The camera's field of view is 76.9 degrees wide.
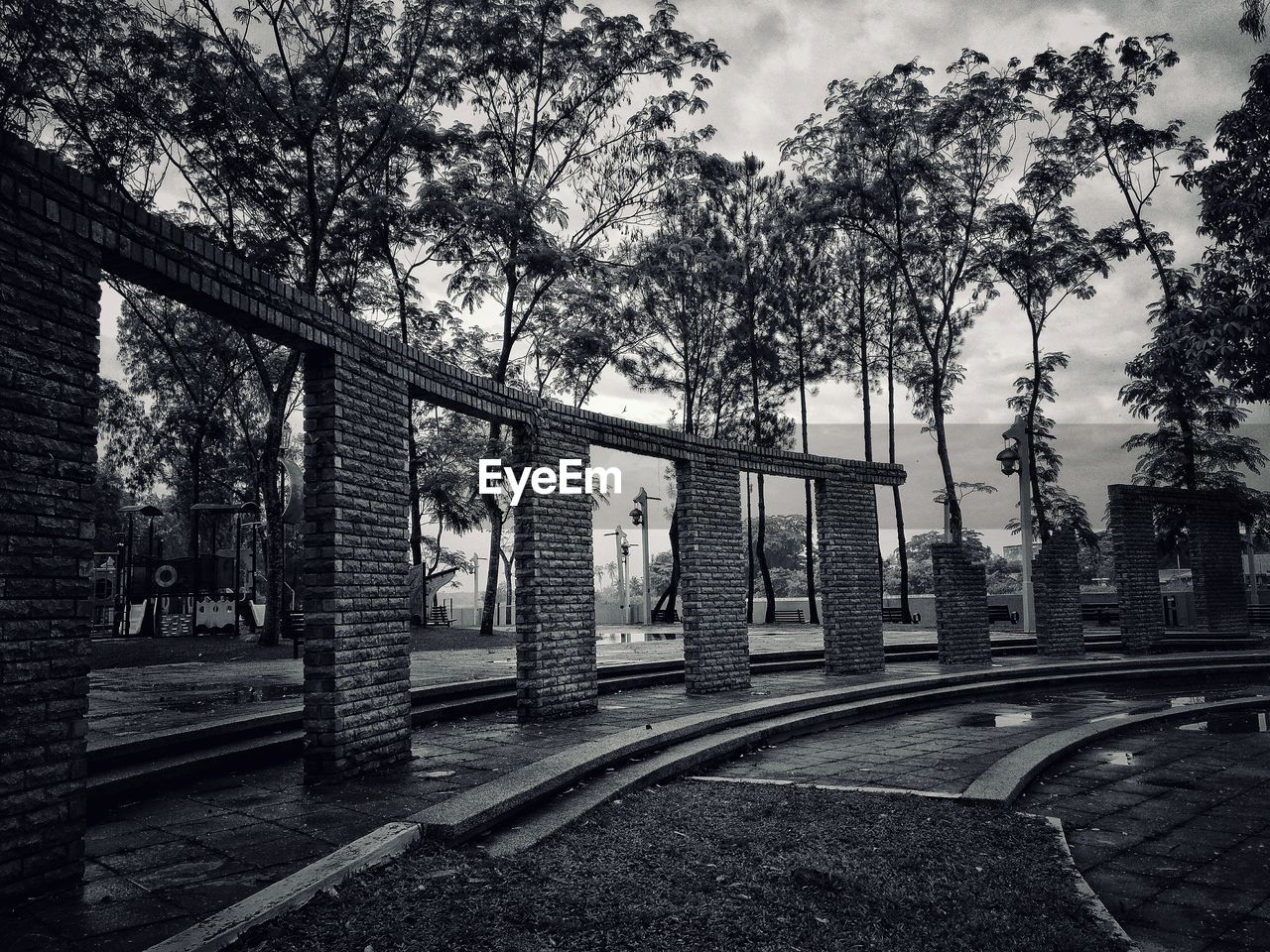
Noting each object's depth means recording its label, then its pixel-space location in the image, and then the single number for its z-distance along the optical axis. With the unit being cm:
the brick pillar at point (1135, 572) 1526
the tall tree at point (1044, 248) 1973
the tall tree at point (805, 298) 2441
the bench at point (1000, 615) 2392
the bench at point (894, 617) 2627
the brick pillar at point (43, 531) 326
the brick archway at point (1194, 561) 1530
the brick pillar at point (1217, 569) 1680
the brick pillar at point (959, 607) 1296
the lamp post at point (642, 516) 2784
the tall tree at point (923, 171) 1941
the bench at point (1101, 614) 2222
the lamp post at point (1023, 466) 1769
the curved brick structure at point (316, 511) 334
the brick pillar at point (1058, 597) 1465
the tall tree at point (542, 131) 1538
